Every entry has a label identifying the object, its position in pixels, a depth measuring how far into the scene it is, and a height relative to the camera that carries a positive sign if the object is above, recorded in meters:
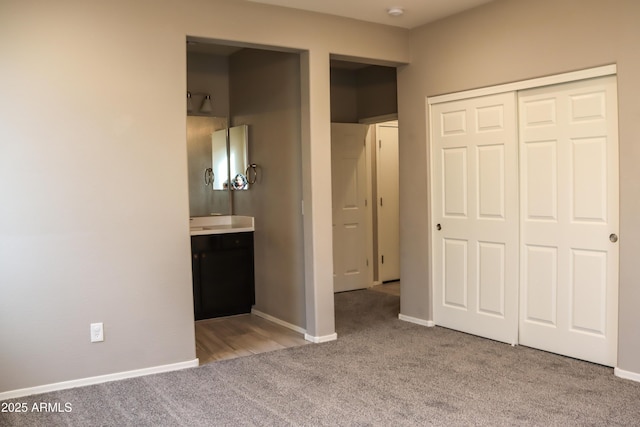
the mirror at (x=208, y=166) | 5.61 +0.27
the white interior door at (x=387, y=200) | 6.81 -0.14
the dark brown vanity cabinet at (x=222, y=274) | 5.12 -0.77
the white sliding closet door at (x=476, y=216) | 4.16 -0.23
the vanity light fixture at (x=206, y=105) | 5.61 +0.88
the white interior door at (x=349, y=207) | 6.42 -0.21
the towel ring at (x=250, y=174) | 5.31 +0.18
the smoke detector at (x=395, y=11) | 4.20 +1.35
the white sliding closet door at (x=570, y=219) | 3.56 -0.24
